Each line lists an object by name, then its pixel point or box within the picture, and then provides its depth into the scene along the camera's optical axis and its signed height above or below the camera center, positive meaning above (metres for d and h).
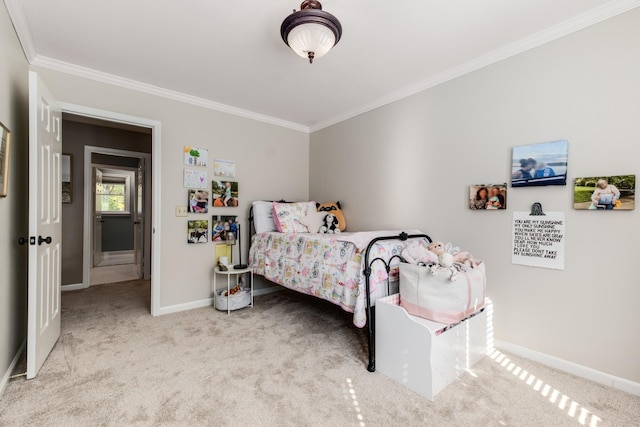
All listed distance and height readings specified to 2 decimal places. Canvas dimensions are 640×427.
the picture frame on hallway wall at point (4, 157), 1.69 +0.30
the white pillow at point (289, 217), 3.36 -0.09
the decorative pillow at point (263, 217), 3.52 -0.09
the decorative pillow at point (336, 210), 3.62 +0.00
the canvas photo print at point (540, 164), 2.00 +0.35
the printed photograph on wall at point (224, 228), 3.46 -0.23
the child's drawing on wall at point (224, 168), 3.46 +0.49
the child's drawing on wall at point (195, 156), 3.25 +0.60
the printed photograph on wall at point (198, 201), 3.28 +0.08
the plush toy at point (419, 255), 2.01 -0.31
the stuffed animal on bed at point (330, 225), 3.44 -0.18
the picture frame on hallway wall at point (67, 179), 4.11 +0.40
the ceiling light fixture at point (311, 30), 1.71 +1.10
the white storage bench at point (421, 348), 1.68 -0.86
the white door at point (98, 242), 5.96 -0.74
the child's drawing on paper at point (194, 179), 3.24 +0.34
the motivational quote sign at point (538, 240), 2.02 -0.19
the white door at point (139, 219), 4.83 -0.21
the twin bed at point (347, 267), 2.03 -0.46
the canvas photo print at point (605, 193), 1.75 +0.13
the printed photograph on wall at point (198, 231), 3.29 -0.26
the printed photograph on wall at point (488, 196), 2.28 +0.13
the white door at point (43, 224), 1.84 -0.12
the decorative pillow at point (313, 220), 3.44 -0.12
